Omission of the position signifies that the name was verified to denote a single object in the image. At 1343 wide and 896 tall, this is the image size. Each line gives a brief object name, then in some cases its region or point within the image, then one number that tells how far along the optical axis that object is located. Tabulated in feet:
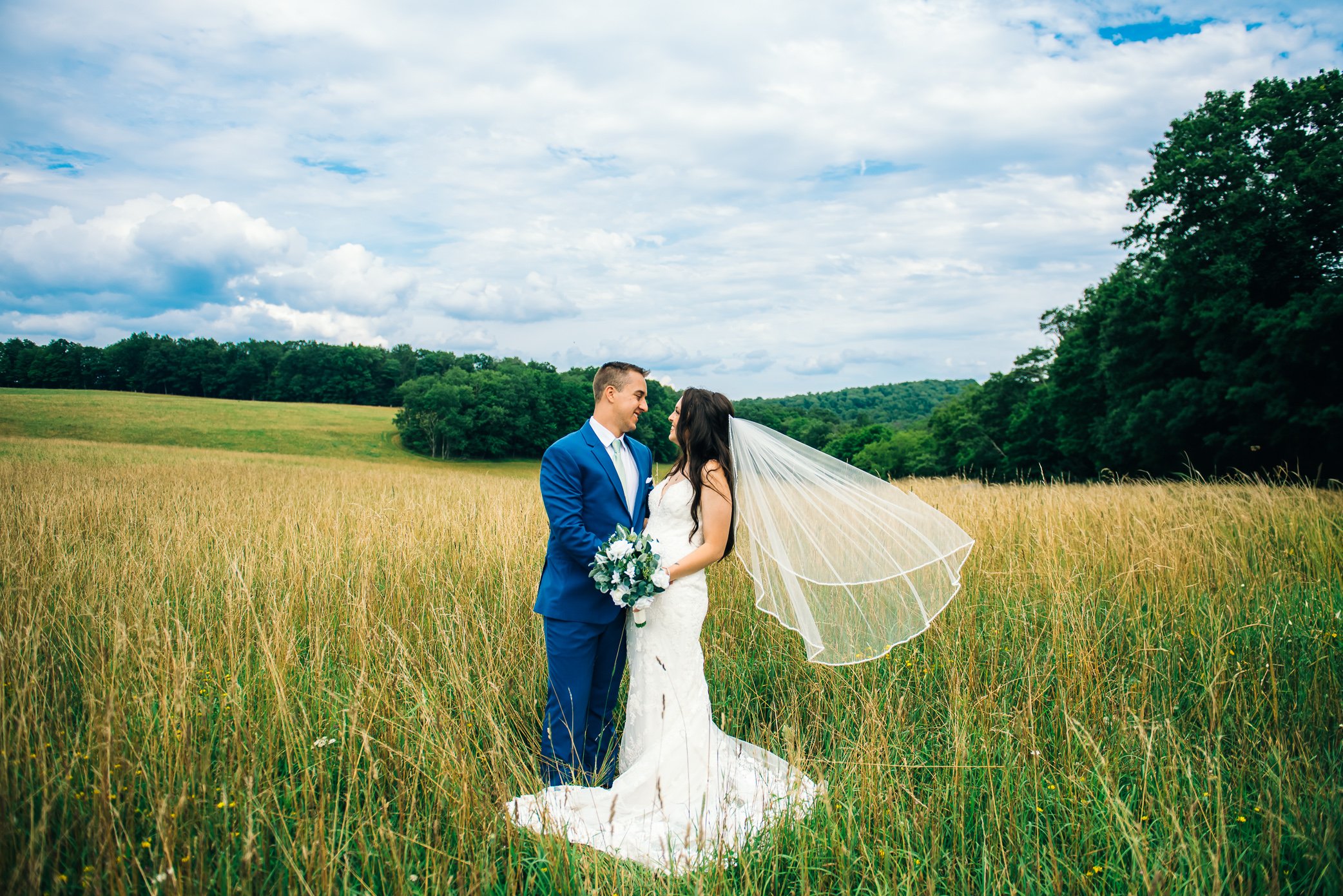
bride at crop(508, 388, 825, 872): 9.57
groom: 10.55
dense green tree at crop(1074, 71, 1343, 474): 61.00
